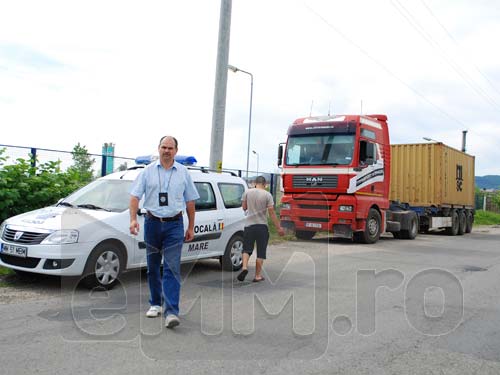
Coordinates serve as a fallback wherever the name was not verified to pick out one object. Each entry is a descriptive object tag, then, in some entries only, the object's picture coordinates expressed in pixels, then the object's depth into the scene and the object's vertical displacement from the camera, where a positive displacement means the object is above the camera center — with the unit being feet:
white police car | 20.79 -1.95
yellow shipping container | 63.16 +4.57
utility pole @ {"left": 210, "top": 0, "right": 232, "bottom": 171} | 45.42 +10.03
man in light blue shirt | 17.10 -0.52
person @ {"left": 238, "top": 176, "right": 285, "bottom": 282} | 25.82 -1.13
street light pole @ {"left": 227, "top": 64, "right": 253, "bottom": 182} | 84.33 +15.02
